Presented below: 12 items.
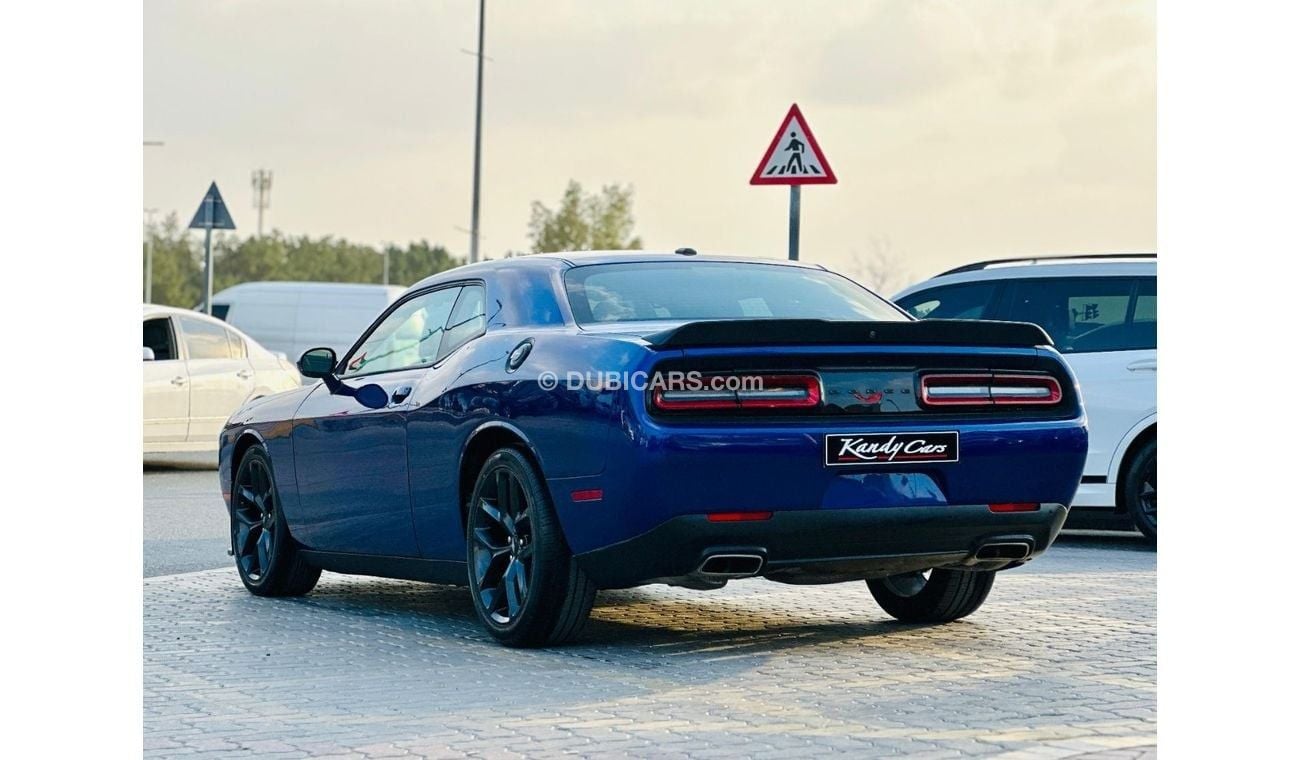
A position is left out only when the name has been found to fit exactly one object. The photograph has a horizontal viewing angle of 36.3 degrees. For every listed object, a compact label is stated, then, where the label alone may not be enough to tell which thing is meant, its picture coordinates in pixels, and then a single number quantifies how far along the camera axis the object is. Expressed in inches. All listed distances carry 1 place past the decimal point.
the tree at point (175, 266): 4584.2
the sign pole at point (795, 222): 565.3
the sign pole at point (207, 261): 1023.1
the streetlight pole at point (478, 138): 1631.4
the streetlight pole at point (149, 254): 4152.6
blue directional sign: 988.1
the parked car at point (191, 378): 717.9
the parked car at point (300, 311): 1669.5
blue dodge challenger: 266.5
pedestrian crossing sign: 559.5
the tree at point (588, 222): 3088.1
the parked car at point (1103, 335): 488.7
